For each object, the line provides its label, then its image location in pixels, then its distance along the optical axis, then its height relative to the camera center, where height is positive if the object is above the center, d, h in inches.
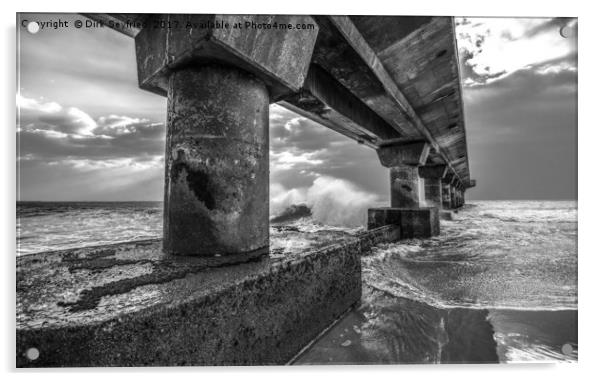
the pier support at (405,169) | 316.8 +29.5
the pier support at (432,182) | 584.1 +25.1
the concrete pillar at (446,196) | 872.3 -9.6
